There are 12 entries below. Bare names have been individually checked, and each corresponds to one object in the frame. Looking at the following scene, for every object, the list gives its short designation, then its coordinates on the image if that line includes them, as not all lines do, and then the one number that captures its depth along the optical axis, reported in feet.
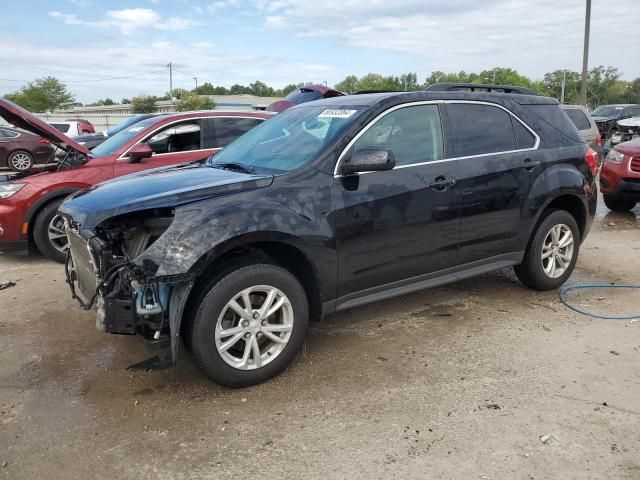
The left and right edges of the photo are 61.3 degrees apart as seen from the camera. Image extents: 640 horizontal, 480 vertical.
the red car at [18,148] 52.42
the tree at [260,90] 389.19
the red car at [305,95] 34.45
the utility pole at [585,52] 74.43
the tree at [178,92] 290.37
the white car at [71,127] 61.11
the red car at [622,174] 27.17
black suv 10.29
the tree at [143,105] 234.99
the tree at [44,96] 198.20
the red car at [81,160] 19.54
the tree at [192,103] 212.64
